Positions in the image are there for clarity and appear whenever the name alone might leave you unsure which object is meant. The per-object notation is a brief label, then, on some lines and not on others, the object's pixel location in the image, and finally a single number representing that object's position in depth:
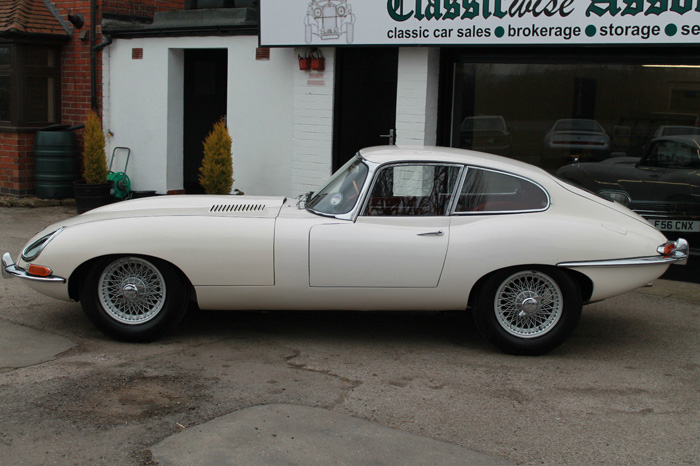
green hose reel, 12.51
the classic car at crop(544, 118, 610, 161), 8.87
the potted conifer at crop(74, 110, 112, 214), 12.05
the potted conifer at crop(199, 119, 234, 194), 10.75
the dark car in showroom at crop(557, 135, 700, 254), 8.36
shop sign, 7.88
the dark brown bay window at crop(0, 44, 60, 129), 12.91
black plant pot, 12.09
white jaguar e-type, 5.64
